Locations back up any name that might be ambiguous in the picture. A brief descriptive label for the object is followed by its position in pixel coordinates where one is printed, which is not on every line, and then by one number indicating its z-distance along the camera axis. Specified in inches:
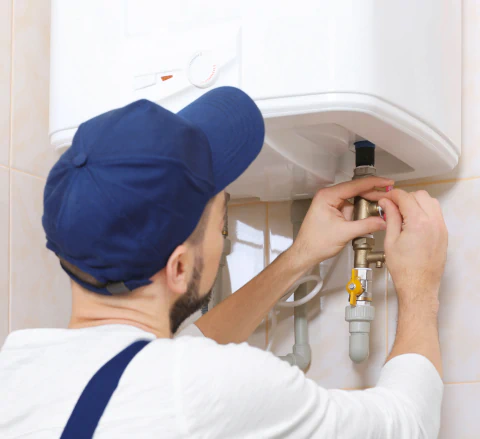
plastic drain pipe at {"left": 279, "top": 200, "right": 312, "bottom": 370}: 100.4
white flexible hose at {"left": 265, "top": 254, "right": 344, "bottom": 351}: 99.5
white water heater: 86.2
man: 77.4
